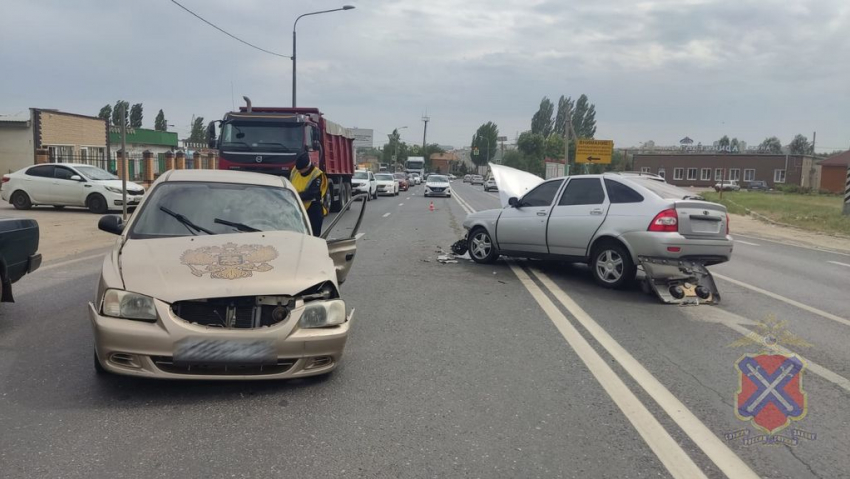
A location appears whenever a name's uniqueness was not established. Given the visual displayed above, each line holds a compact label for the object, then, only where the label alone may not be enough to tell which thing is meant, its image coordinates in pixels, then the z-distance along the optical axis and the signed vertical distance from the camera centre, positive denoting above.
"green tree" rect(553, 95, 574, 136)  100.62 +8.67
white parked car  19.98 -1.07
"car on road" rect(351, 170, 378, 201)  32.92 -0.90
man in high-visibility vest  9.30 -0.34
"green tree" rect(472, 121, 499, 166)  127.19 +5.55
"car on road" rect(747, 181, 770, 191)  74.57 -0.38
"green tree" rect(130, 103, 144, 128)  89.00 +5.27
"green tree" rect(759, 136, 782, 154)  133.52 +7.84
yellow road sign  41.31 +1.52
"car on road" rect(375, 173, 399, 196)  41.16 -1.16
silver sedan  8.38 -0.68
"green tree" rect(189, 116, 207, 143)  98.07 +3.93
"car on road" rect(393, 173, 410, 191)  52.15 -1.26
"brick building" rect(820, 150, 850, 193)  67.00 +1.31
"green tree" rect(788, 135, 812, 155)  128.88 +7.75
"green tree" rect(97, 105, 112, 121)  83.81 +5.26
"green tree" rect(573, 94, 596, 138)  95.69 +8.18
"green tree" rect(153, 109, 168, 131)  92.81 +4.53
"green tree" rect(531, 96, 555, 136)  107.19 +8.75
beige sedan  4.34 -1.00
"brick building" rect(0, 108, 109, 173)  34.72 +0.76
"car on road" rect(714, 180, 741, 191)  63.74 -0.47
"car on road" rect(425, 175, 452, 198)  39.66 -1.04
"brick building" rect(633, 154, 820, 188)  81.56 +1.62
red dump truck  16.39 +0.52
